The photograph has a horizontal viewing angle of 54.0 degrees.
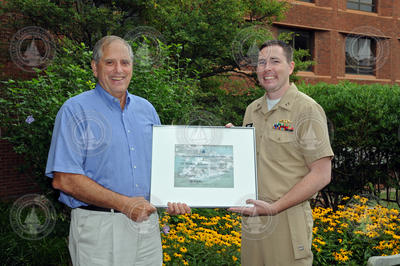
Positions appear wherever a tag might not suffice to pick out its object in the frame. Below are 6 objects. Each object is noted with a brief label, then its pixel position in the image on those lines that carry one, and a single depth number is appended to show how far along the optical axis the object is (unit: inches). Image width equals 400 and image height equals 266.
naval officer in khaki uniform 103.5
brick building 802.8
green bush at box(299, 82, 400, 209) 244.2
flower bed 174.6
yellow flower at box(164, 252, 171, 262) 163.1
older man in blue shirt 97.0
